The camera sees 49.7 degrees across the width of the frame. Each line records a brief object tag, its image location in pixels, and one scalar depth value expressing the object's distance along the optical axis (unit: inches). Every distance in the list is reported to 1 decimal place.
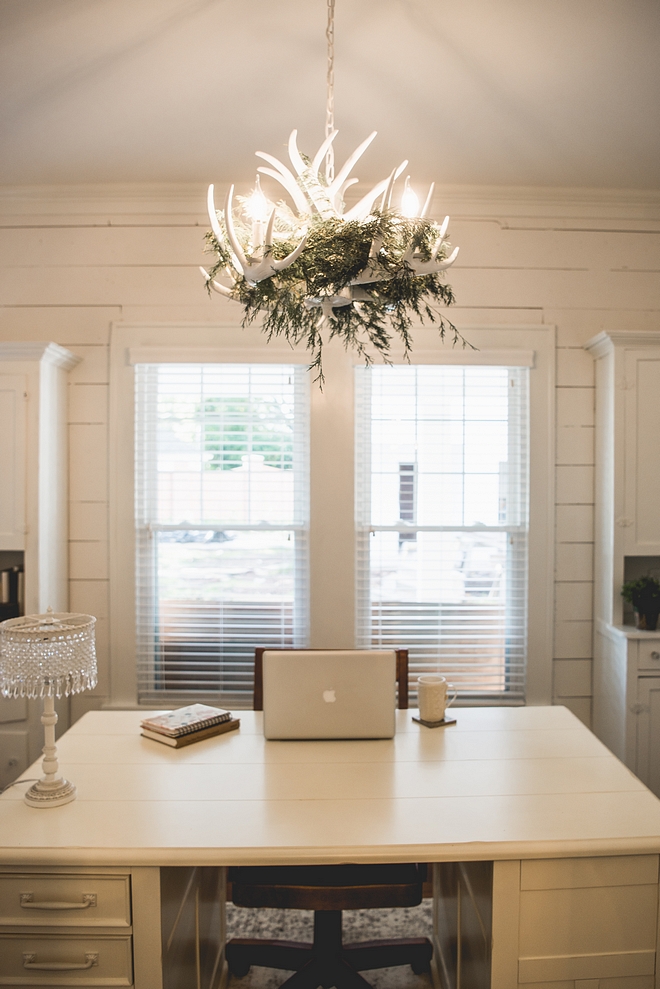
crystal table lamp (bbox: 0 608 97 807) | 68.6
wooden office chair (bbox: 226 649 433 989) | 71.6
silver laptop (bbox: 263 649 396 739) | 82.4
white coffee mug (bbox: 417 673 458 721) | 90.0
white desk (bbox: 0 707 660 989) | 60.6
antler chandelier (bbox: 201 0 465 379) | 64.9
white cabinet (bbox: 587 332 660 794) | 123.2
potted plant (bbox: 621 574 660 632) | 124.2
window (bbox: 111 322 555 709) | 136.5
